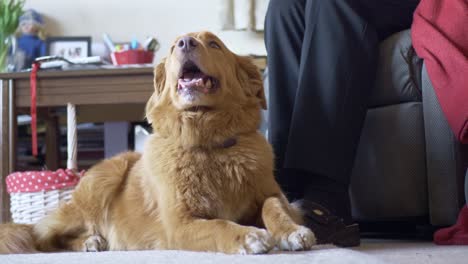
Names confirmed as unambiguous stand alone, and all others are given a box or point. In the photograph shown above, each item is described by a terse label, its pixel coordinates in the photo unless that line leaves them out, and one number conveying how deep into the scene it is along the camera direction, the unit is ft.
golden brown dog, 4.93
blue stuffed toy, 12.87
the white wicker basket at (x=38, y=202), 7.79
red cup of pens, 9.84
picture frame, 13.12
